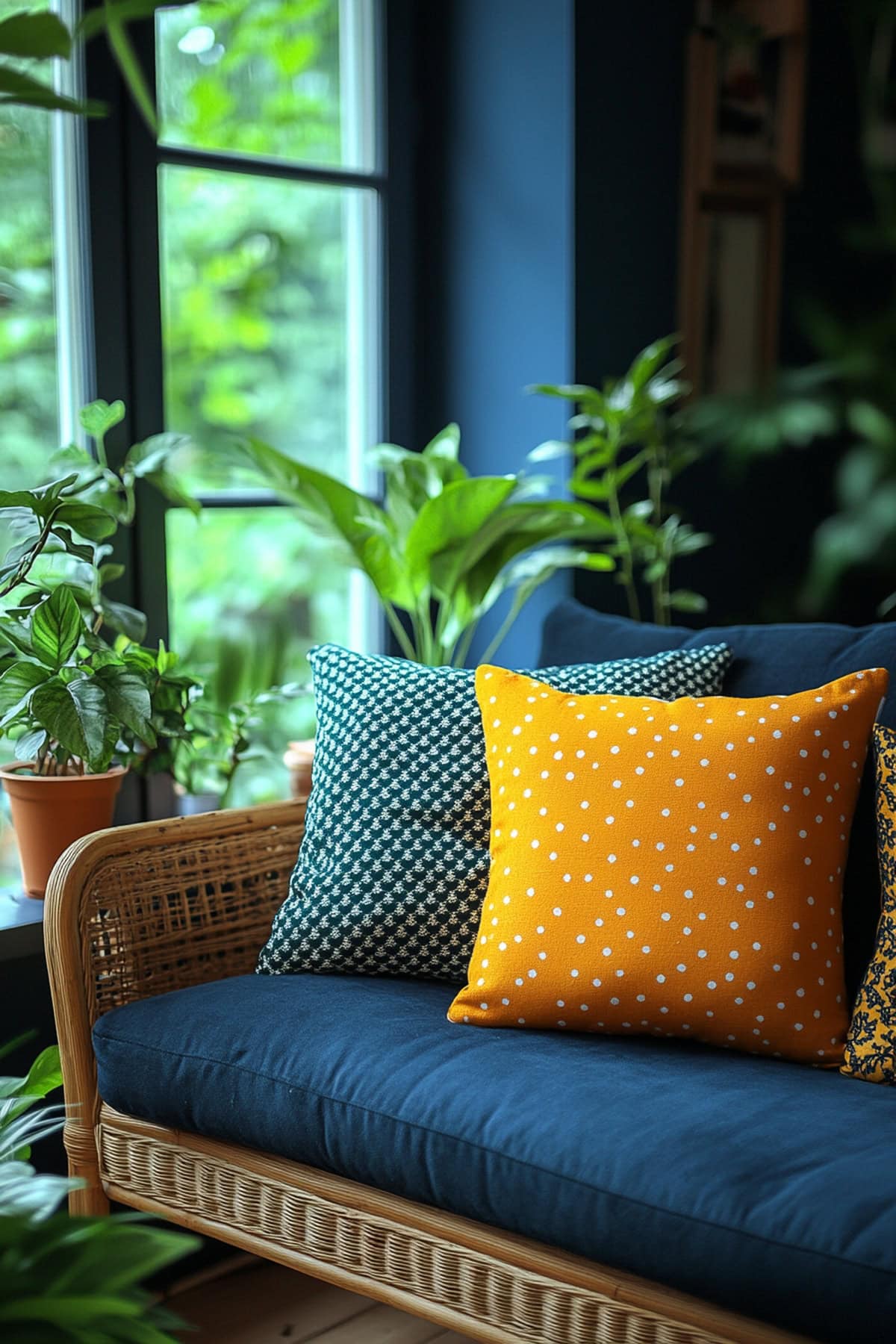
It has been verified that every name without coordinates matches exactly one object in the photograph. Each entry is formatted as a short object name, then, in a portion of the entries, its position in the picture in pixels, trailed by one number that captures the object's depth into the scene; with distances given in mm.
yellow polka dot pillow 1399
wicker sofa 1130
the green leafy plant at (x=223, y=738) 1993
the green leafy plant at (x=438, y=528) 2000
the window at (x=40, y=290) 2018
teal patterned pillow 1635
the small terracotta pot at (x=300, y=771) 2078
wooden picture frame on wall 2547
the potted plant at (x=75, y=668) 1623
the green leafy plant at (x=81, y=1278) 562
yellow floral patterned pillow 1369
